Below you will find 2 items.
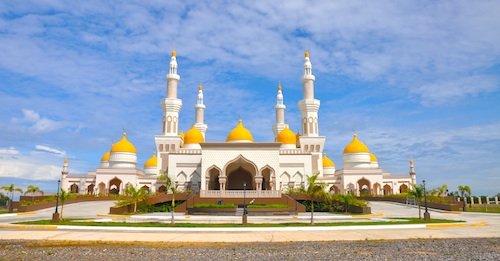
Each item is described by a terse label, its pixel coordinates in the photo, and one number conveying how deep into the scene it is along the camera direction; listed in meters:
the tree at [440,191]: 40.28
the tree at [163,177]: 46.91
